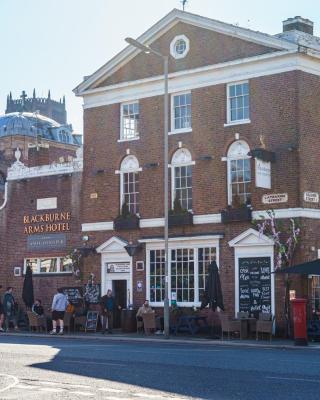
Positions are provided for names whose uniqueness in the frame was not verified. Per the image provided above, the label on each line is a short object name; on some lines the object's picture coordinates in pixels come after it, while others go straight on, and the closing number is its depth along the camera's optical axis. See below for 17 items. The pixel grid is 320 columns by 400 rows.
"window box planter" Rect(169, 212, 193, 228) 32.44
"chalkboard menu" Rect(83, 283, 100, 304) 35.06
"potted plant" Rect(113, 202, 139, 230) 34.16
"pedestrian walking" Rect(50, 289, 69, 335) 32.47
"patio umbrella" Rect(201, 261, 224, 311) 28.97
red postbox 24.81
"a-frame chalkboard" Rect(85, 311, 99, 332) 33.84
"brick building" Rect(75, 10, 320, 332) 30.12
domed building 66.06
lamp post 28.58
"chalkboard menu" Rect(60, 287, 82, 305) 35.62
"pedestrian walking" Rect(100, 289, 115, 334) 32.22
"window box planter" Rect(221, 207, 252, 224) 30.66
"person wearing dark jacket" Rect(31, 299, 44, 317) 34.56
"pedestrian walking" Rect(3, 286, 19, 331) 34.66
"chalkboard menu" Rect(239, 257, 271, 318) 30.09
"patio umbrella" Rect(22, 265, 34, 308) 35.75
